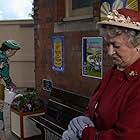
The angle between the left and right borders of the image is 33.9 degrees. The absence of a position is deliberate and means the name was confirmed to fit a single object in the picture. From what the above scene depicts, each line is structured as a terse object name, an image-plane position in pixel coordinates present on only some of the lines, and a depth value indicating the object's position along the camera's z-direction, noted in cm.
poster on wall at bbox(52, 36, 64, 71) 356
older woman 130
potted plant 357
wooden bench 299
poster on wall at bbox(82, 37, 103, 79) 292
